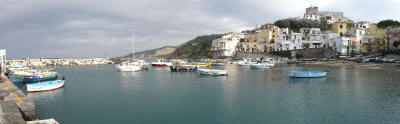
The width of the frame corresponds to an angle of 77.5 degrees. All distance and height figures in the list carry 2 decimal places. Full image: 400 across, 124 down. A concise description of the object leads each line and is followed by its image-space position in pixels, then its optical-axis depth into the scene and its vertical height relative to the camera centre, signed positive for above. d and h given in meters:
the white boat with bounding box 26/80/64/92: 27.58 -2.90
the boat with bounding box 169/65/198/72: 56.91 -1.90
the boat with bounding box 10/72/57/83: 35.00 -2.40
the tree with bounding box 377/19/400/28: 82.20 +11.61
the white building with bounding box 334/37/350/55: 74.64 +4.11
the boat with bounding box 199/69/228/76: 44.41 -2.29
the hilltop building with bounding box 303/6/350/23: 123.75 +23.38
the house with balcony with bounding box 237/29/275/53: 94.31 +6.43
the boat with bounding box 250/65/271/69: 60.72 -1.96
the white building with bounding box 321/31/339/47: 81.88 +6.83
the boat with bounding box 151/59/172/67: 80.84 -1.37
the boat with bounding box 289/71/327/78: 37.50 -2.32
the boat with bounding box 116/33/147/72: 58.47 -1.87
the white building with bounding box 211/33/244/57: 104.62 +6.05
